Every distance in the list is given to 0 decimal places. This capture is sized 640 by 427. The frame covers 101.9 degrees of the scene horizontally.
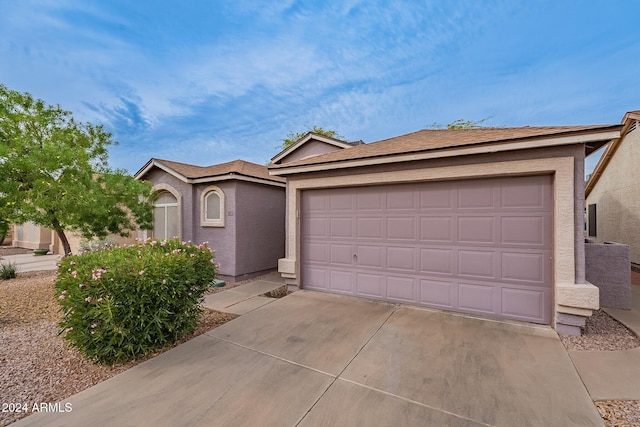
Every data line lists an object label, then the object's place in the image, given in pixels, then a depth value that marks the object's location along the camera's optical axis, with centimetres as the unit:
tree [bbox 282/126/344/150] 2505
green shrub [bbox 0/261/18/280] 842
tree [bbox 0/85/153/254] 675
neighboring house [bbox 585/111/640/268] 858
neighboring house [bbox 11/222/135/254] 1410
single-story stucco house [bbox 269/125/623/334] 413
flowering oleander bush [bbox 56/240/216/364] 334
